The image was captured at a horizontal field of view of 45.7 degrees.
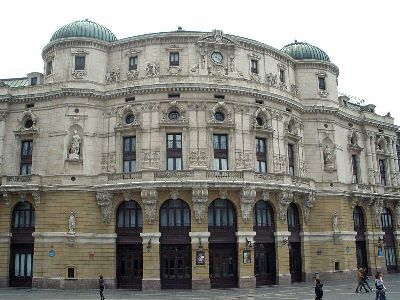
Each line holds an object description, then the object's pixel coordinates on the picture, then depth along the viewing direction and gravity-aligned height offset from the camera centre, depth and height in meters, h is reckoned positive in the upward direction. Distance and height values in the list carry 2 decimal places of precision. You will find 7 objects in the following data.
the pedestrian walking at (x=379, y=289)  32.66 -3.34
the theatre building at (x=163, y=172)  47.81 +7.47
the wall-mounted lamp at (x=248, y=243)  48.16 -0.15
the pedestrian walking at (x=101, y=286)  37.58 -3.28
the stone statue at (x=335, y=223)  56.22 +1.99
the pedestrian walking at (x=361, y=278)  42.79 -3.33
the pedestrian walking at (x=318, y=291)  31.78 -3.30
